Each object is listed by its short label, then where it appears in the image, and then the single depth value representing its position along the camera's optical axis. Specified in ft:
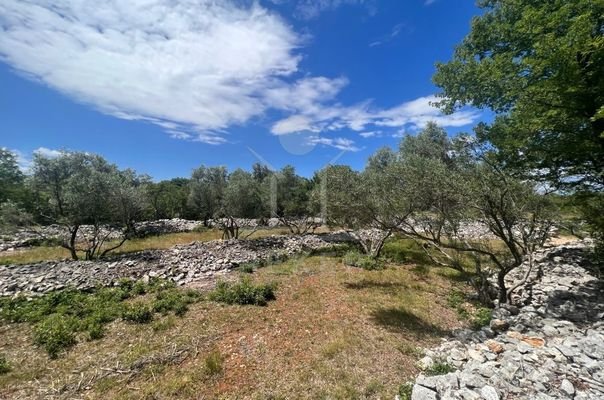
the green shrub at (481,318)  29.44
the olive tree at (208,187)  104.37
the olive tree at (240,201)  86.17
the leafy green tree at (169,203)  143.02
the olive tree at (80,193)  58.49
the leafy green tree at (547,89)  26.04
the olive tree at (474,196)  28.02
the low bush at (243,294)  36.04
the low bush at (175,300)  32.89
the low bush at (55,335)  24.77
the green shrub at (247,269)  51.26
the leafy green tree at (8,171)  67.11
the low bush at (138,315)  30.27
